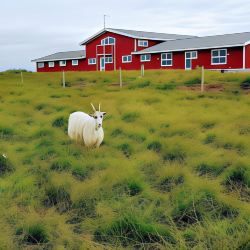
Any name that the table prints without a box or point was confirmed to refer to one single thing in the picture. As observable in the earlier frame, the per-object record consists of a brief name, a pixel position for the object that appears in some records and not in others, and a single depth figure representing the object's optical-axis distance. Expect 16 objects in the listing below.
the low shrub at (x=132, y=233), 4.66
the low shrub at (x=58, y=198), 5.96
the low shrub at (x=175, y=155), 8.38
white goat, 9.66
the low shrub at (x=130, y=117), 13.22
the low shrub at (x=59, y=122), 12.95
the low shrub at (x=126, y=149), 9.17
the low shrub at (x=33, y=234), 4.84
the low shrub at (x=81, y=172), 7.39
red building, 33.09
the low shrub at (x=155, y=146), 9.40
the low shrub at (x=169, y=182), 6.64
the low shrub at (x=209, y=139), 9.87
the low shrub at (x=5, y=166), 7.99
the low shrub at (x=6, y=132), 11.66
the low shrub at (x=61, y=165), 7.93
